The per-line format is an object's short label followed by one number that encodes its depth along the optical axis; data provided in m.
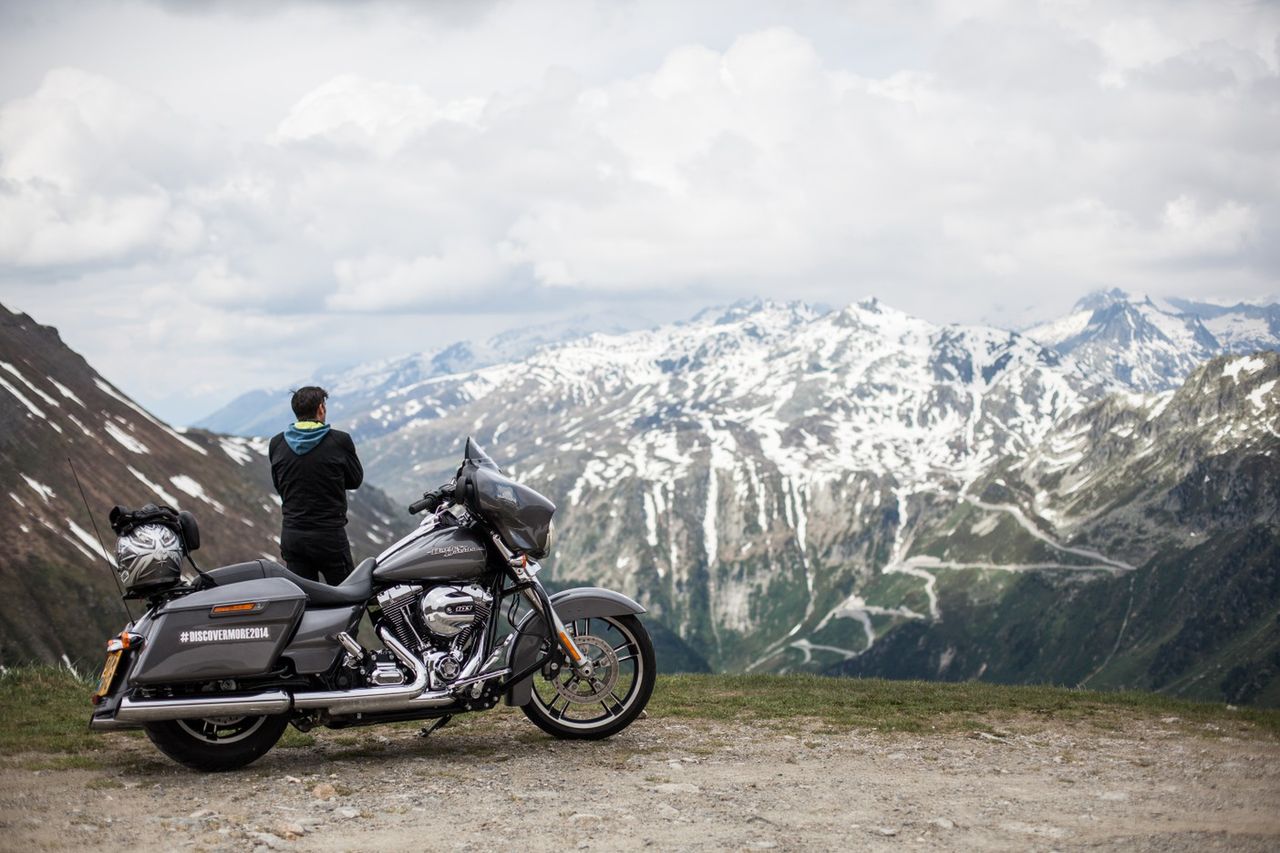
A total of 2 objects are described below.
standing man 12.33
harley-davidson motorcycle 11.03
